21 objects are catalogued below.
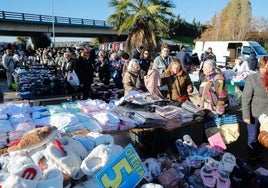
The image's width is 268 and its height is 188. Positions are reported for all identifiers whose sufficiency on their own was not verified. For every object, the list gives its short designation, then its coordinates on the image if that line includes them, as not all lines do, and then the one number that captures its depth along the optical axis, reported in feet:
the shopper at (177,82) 16.19
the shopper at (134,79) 17.24
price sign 6.87
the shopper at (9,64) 36.88
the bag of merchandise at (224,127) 14.39
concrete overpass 111.24
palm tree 46.70
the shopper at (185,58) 34.86
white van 53.72
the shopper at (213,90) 14.92
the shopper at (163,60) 21.36
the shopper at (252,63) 32.32
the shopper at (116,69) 29.09
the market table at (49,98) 21.03
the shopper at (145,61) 25.49
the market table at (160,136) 14.15
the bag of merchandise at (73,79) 23.85
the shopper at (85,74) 26.06
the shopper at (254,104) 13.09
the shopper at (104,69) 34.26
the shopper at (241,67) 31.53
